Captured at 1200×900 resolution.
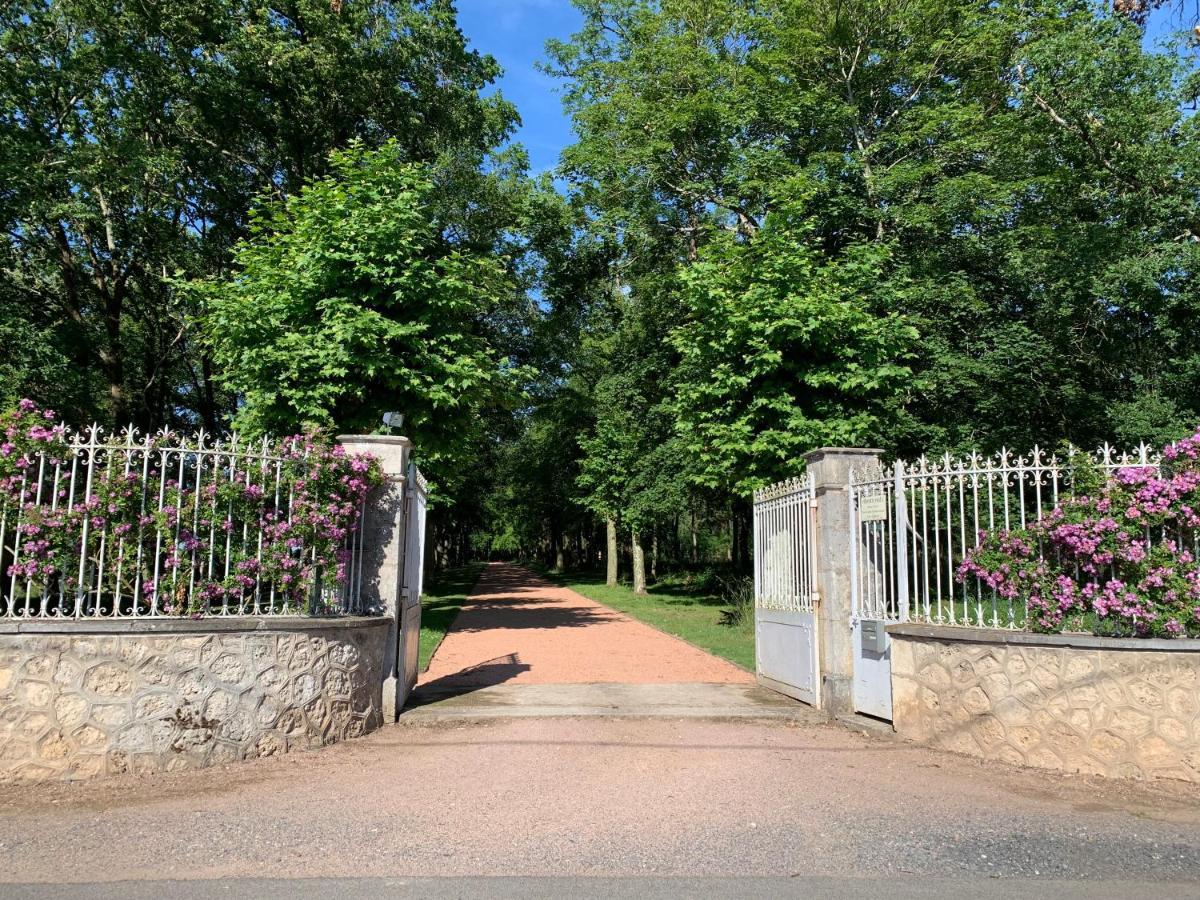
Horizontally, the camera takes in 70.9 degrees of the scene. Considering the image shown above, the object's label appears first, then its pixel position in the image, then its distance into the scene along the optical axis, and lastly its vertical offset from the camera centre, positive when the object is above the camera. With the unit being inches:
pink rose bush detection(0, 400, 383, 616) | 257.1 +5.3
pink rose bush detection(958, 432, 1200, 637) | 254.5 -2.0
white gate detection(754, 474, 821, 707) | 366.3 -21.0
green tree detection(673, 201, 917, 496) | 581.6 +134.3
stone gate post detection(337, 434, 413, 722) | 333.7 -1.5
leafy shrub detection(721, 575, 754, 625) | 766.5 -55.5
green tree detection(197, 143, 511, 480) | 545.0 +151.1
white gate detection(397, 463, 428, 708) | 353.3 -17.2
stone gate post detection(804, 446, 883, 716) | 349.1 -10.4
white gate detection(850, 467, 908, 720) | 325.4 -12.3
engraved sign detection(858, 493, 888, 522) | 330.6 +16.2
